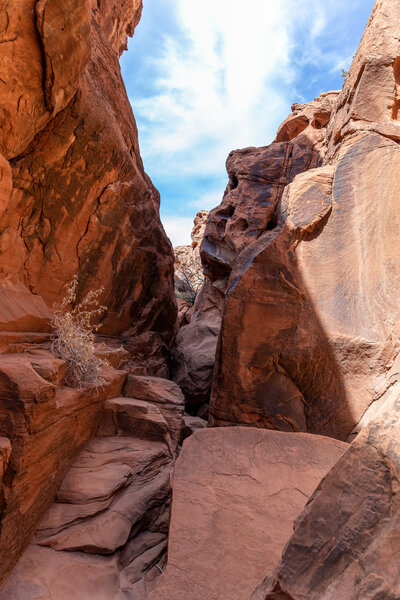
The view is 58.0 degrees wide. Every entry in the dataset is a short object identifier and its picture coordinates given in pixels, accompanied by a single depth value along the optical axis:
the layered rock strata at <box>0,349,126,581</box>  2.71
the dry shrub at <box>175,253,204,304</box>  19.45
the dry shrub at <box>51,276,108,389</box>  4.04
